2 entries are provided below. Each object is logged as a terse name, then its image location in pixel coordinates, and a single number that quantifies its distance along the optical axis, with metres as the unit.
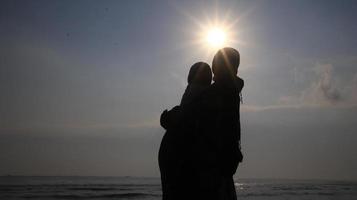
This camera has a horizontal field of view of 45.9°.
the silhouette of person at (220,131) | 2.35
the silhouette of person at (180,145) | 2.46
